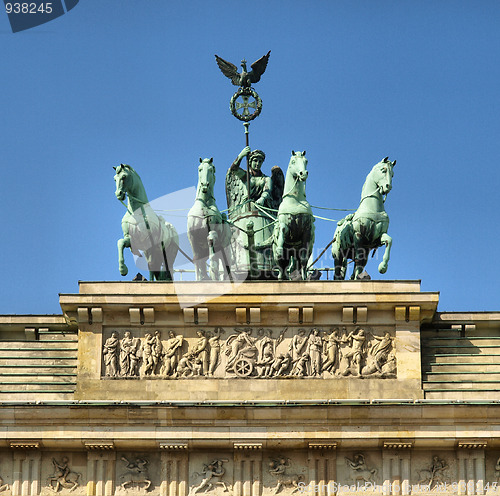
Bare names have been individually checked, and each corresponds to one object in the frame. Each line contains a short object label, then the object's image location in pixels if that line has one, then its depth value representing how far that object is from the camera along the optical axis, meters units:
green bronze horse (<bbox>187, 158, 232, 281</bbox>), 46.69
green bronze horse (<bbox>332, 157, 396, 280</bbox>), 46.53
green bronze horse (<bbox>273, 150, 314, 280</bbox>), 46.28
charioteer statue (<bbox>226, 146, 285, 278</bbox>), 49.12
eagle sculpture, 52.34
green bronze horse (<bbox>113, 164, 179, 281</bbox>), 46.34
